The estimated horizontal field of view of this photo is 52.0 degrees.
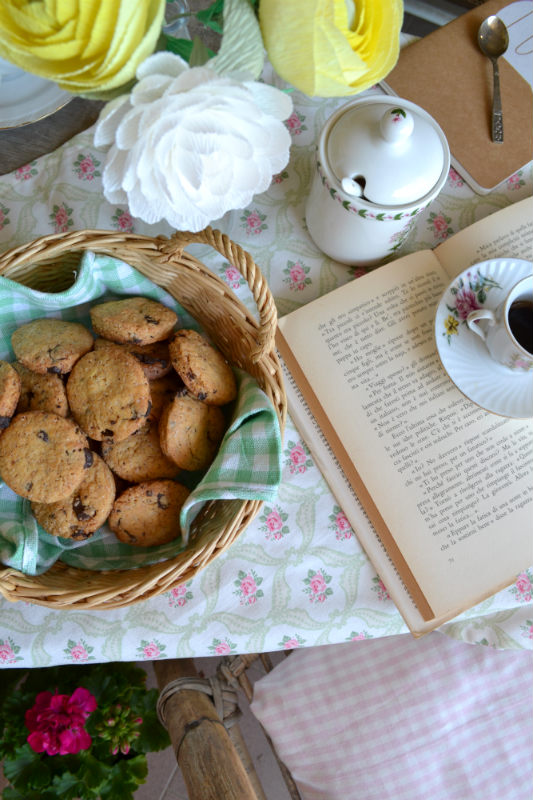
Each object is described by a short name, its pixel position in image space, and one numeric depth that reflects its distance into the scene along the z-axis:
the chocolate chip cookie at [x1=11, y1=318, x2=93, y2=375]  0.60
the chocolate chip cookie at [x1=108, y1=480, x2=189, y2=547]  0.60
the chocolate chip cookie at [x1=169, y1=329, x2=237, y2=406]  0.59
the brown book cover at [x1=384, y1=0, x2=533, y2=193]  0.75
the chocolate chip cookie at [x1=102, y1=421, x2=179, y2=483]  0.63
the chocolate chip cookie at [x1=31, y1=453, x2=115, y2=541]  0.59
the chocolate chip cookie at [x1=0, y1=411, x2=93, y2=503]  0.57
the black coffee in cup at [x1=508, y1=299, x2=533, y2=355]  0.66
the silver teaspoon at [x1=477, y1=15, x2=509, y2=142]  0.77
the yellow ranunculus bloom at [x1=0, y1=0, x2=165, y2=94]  0.32
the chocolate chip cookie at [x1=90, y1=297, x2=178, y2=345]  0.61
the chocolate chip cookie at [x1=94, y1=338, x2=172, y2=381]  0.64
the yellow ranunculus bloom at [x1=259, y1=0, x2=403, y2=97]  0.36
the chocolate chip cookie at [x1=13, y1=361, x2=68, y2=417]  0.61
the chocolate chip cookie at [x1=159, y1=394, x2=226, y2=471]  0.59
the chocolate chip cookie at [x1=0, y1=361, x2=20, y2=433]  0.56
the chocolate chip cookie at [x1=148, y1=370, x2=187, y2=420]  0.64
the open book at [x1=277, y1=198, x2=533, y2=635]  0.64
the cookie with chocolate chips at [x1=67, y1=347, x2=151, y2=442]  0.59
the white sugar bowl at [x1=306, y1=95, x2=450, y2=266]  0.55
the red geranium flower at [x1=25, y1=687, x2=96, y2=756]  0.83
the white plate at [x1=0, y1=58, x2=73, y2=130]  0.68
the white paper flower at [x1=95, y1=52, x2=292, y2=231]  0.36
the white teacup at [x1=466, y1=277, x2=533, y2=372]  0.63
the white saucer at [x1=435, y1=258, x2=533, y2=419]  0.67
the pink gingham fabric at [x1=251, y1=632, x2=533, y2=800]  0.75
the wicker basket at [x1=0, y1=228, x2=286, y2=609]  0.53
